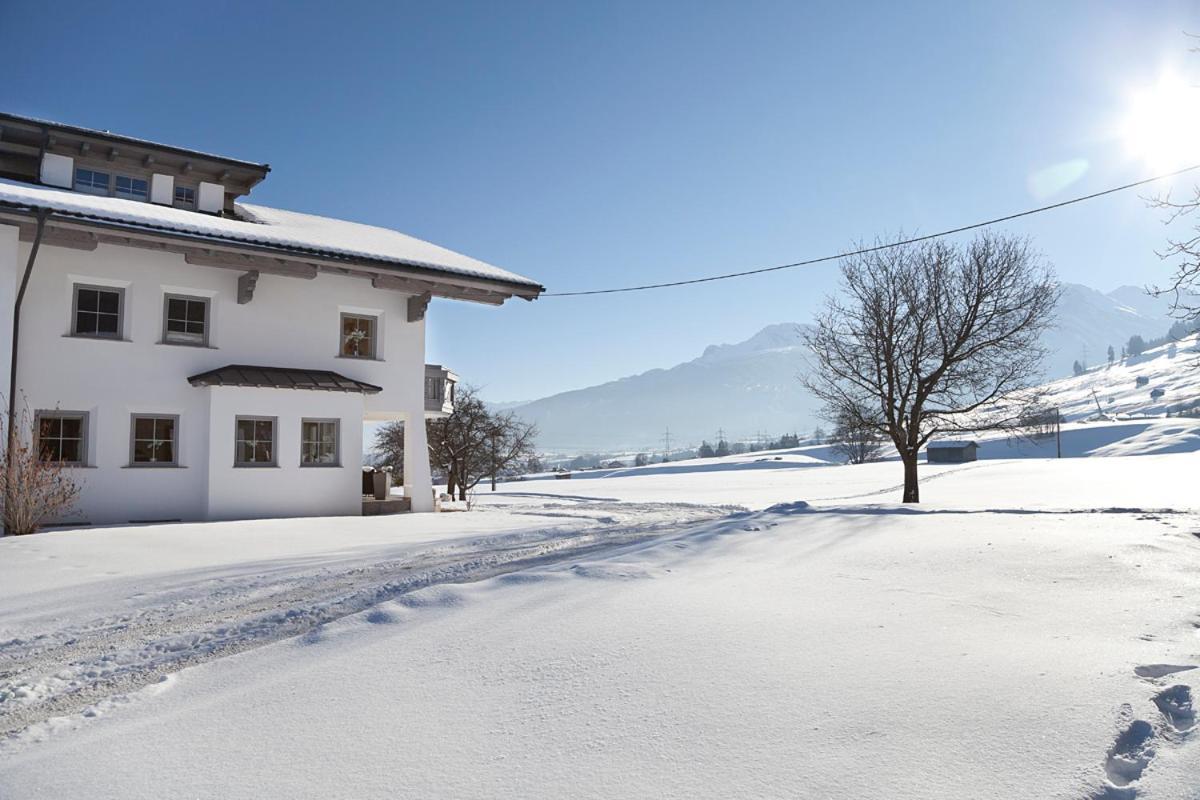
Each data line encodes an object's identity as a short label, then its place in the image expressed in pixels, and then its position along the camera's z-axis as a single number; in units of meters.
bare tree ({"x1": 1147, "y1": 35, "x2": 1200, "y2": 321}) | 8.17
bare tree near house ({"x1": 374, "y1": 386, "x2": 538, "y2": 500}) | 37.53
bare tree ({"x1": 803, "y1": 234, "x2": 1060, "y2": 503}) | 20.52
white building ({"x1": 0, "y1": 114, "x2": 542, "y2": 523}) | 13.84
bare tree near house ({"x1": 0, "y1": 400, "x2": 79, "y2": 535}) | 11.71
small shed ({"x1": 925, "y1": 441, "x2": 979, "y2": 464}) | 71.94
